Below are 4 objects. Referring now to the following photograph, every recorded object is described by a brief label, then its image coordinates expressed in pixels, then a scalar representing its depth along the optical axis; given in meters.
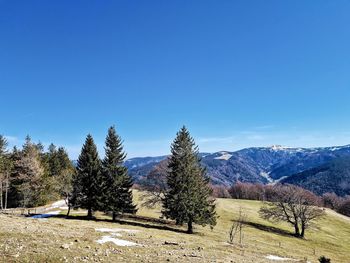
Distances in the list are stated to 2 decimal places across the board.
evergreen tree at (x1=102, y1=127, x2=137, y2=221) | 52.47
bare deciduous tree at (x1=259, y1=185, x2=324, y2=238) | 75.74
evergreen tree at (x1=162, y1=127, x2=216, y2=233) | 47.69
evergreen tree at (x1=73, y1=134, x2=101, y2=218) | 53.34
